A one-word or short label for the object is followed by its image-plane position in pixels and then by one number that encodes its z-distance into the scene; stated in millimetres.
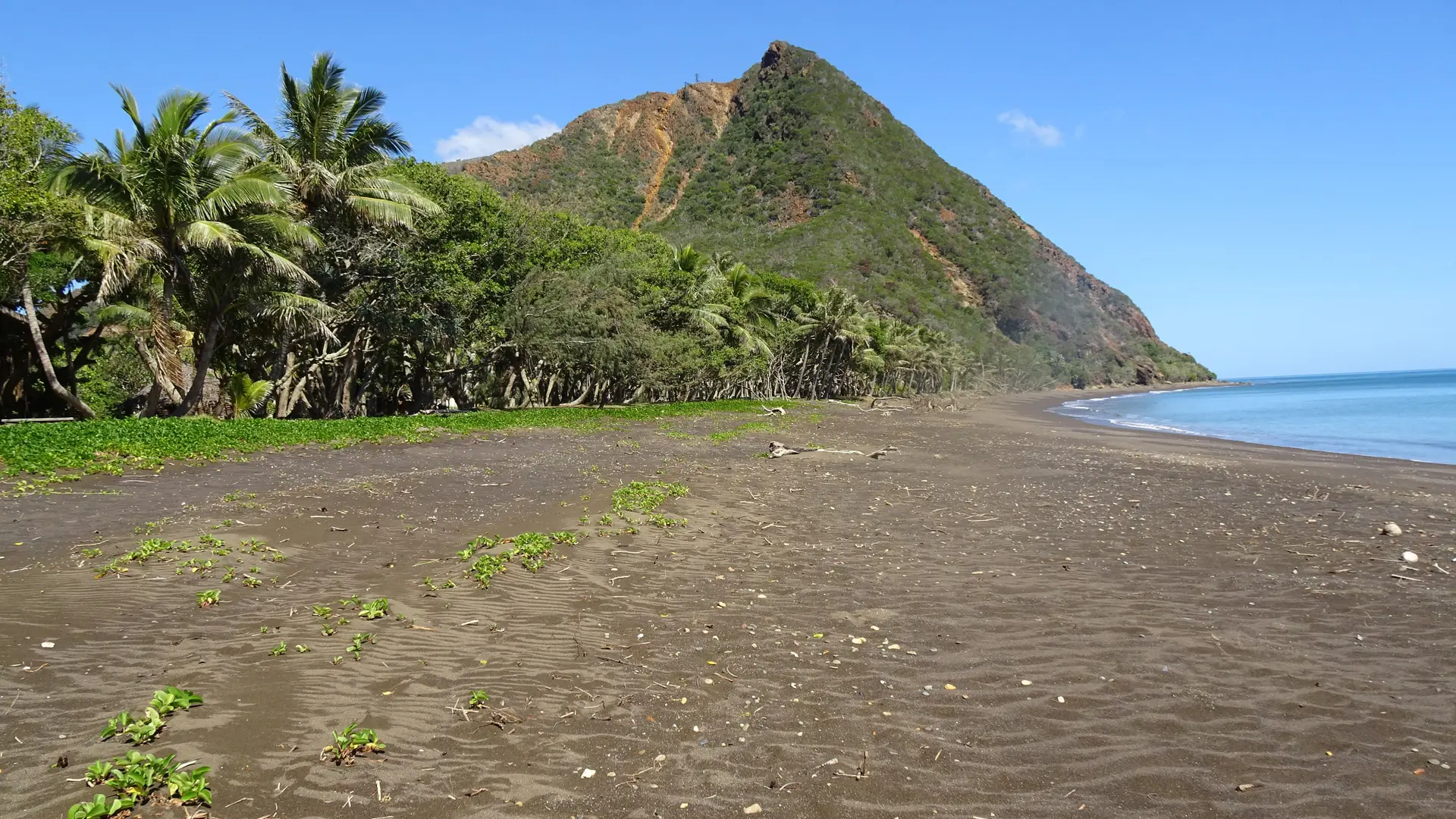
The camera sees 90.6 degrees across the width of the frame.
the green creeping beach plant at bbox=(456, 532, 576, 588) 7531
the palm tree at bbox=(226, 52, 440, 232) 23109
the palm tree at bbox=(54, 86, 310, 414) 18422
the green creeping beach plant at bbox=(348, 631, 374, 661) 5440
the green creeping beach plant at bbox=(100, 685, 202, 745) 3986
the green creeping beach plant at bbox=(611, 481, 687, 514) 10867
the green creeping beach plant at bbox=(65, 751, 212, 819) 3473
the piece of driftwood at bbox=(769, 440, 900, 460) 17531
